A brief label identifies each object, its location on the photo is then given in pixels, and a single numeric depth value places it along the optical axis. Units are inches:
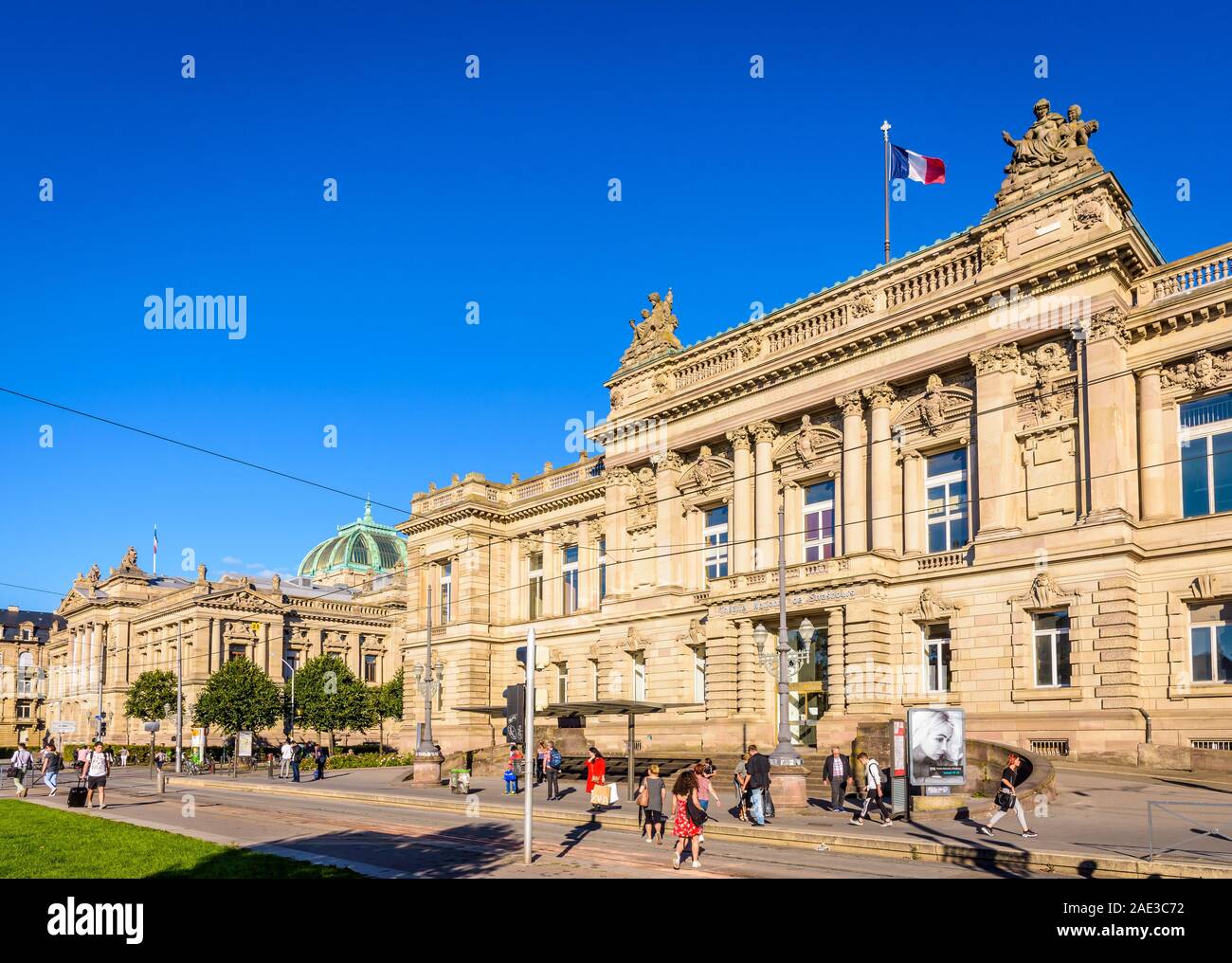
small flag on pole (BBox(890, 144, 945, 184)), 1737.2
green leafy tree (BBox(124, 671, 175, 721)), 4099.4
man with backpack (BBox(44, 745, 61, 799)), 1620.6
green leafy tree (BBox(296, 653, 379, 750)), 3661.4
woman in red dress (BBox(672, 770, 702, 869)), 762.8
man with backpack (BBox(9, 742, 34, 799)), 1617.4
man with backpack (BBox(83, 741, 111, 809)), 1332.4
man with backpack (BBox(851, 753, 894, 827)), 1049.5
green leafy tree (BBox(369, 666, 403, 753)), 3922.2
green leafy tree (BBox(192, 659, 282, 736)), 3597.4
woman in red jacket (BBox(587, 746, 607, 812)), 1222.3
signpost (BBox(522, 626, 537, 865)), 730.2
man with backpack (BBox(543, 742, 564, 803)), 1445.6
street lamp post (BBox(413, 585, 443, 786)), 1817.2
